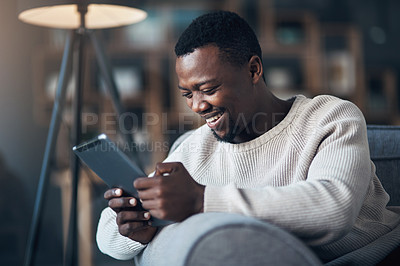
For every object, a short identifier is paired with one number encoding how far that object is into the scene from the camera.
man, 0.82
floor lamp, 1.74
